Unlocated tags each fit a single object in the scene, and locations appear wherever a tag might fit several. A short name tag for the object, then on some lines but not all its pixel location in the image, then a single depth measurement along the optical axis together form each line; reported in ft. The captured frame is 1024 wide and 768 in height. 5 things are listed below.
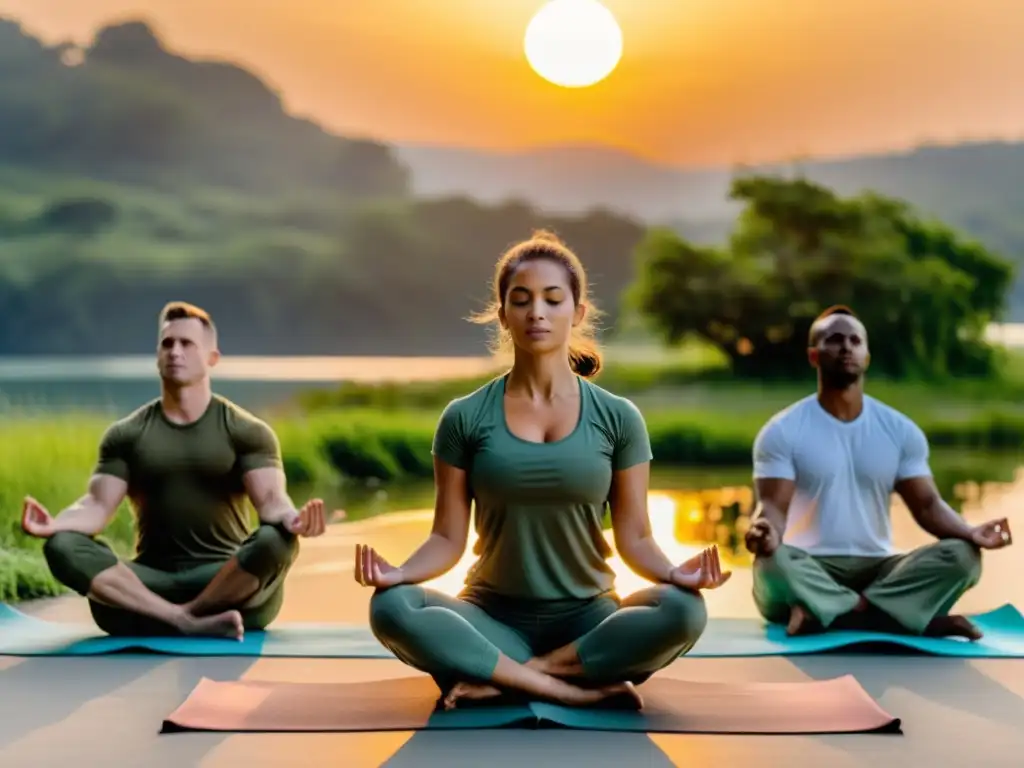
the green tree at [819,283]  45.24
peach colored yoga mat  10.85
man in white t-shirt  14.43
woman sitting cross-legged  11.09
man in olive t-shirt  14.34
